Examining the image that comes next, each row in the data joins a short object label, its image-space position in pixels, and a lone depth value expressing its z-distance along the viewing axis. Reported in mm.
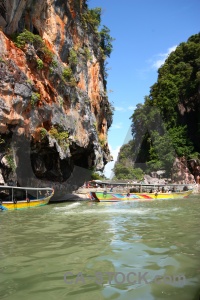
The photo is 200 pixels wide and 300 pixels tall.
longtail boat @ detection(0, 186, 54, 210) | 14372
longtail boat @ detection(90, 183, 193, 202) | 19271
